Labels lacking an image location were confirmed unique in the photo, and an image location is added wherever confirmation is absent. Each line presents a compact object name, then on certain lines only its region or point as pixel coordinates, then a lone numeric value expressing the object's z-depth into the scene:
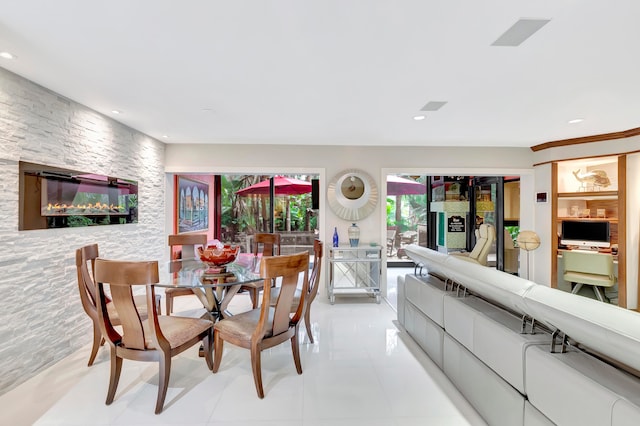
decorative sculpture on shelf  4.65
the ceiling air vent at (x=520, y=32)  1.68
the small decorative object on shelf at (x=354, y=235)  4.70
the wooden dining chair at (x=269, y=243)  4.14
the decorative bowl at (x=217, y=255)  2.82
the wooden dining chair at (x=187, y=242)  3.89
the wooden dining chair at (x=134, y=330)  1.91
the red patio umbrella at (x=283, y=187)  6.52
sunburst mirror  4.81
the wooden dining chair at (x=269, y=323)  2.15
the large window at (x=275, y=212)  6.57
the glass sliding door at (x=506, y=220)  6.05
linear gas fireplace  2.46
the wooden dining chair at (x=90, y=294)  2.39
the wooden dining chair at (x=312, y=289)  2.92
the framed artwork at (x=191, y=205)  5.17
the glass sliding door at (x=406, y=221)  7.65
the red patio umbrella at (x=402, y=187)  6.80
